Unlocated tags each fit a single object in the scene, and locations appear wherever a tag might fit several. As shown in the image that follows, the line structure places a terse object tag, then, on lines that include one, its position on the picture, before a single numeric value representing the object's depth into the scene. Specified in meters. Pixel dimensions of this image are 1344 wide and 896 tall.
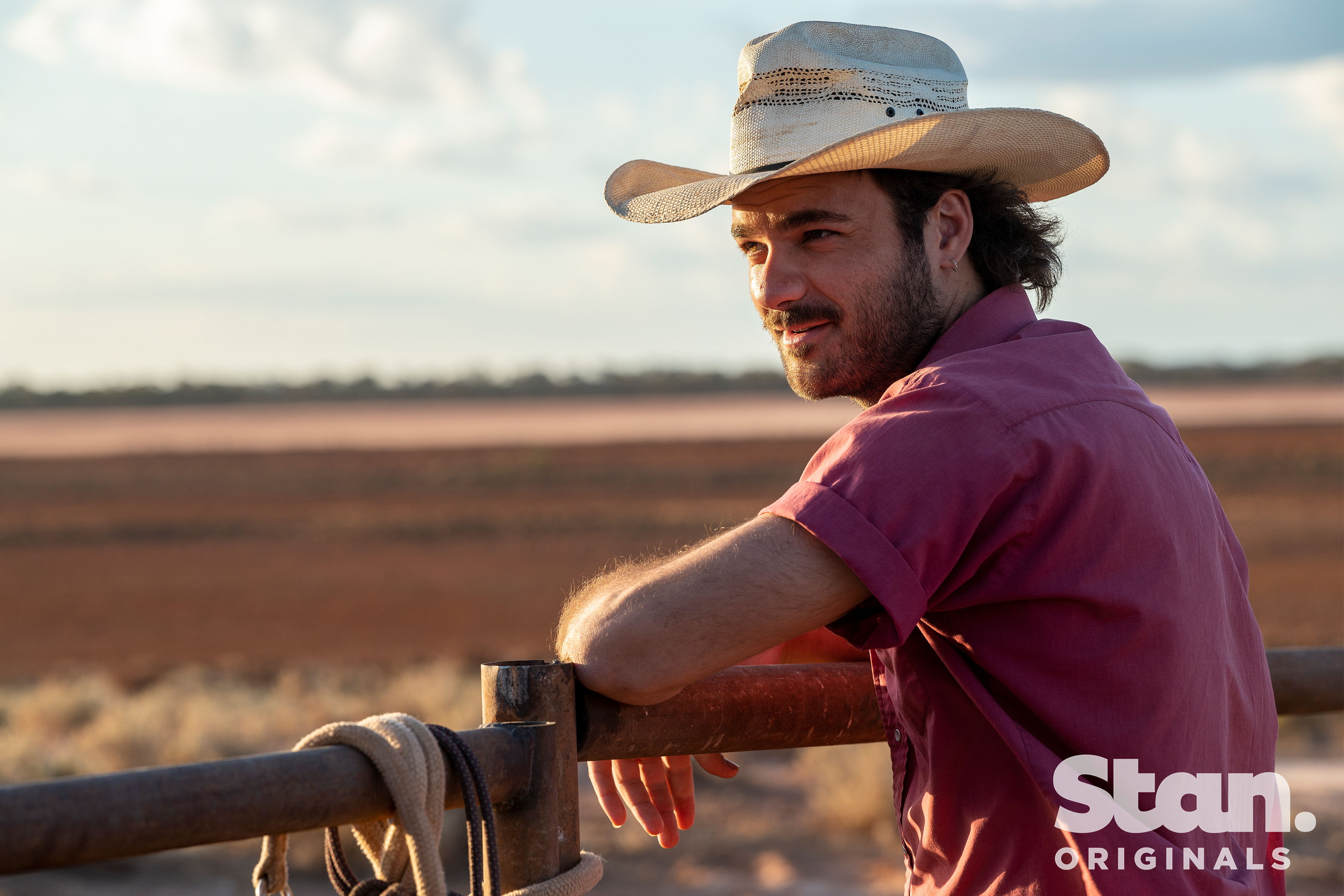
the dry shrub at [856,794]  7.96
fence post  2.65
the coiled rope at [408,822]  2.56
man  2.66
